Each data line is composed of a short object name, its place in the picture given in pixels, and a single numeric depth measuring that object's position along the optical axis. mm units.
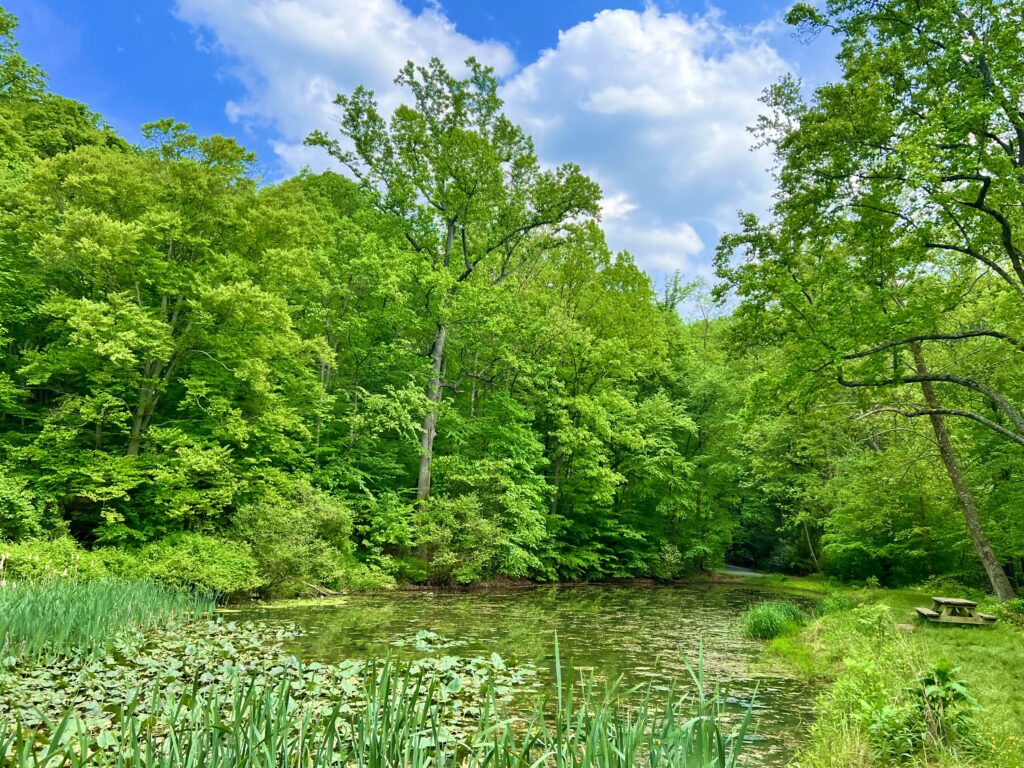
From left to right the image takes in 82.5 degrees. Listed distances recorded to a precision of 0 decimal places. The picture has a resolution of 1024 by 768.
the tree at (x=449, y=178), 21656
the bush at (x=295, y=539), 14172
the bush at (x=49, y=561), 10266
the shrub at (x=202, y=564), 12180
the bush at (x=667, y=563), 26359
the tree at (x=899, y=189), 9242
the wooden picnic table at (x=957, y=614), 10453
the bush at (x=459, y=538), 18484
